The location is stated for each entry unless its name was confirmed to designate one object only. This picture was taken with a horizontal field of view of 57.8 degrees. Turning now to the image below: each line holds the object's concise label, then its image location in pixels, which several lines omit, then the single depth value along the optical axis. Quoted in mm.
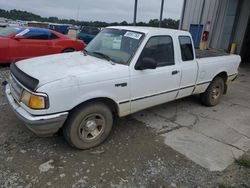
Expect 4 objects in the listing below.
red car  7488
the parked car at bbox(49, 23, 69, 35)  25000
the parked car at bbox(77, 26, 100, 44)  14648
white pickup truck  2818
